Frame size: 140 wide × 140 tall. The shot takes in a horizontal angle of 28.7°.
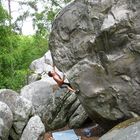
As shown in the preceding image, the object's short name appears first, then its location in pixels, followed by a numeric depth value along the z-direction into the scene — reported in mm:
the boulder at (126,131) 5688
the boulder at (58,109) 10216
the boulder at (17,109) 8465
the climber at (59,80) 8641
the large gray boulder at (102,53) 7310
